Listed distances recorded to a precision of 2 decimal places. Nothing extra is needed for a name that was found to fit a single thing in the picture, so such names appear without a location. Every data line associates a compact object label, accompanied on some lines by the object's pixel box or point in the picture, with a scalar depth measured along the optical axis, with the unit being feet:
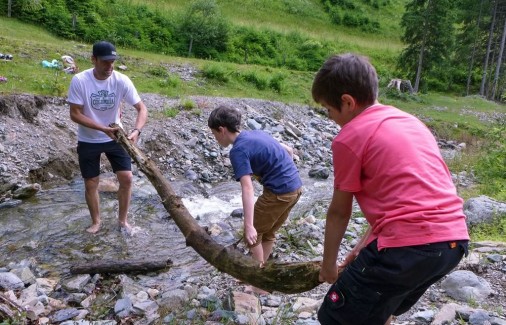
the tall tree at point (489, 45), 133.56
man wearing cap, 20.44
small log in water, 18.81
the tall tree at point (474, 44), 137.25
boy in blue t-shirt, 14.99
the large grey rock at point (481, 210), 23.39
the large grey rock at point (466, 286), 15.29
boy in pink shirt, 8.48
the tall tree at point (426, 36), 104.47
